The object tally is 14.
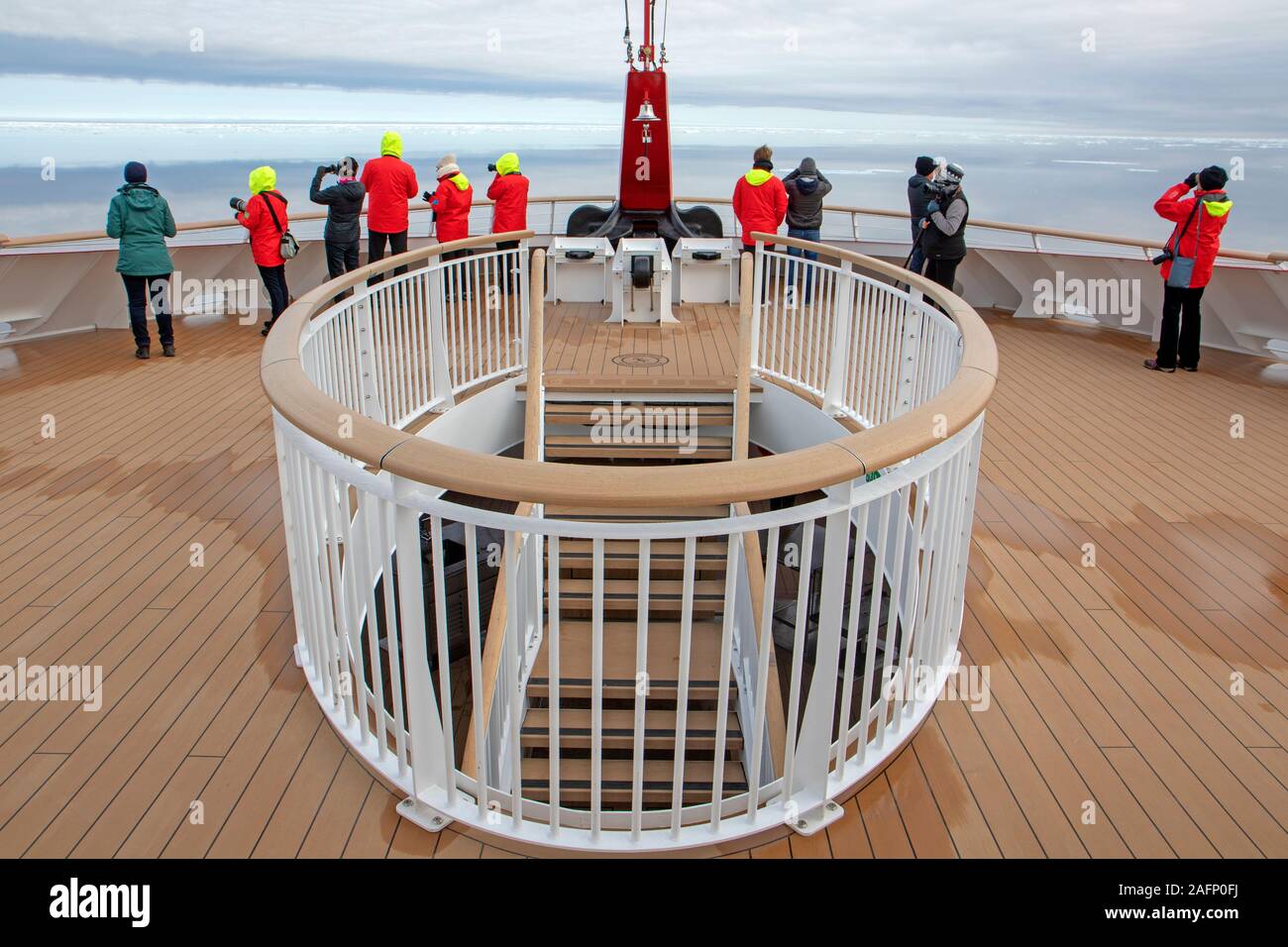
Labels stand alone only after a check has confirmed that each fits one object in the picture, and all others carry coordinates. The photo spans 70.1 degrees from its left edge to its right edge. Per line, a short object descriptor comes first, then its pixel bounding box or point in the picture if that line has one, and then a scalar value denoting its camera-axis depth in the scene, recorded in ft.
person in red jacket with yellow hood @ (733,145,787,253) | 33.42
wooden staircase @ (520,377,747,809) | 18.22
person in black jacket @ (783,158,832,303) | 35.63
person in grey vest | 27.48
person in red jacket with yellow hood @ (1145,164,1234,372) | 24.76
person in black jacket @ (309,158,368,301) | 29.22
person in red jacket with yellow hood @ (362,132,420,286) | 30.53
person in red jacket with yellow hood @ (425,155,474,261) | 31.60
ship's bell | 35.88
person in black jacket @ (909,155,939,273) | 32.24
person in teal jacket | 26.71
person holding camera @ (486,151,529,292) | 34.55
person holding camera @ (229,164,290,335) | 28.19
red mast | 39.42
